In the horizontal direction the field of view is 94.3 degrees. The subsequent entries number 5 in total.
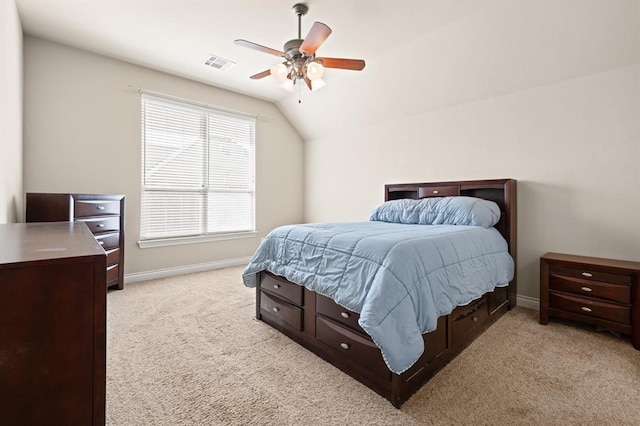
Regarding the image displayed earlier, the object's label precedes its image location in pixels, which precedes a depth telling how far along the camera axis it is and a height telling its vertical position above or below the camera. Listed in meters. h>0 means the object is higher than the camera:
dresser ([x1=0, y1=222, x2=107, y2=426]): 0.72 -0.33
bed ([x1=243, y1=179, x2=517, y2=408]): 1.55 -0.51
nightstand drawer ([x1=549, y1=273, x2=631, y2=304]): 2.24 -0.60
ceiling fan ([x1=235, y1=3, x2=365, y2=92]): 2.40 +1.28
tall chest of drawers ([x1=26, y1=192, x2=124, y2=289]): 2.80 -0.03
